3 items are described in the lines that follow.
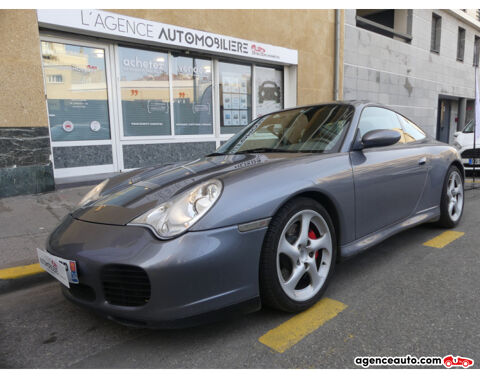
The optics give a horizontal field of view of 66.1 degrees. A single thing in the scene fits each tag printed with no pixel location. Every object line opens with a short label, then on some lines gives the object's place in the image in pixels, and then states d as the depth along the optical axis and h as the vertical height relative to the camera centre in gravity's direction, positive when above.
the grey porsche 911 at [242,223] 1.80 -0.55
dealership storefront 6.23 +0.75
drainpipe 10.23 +1.66
